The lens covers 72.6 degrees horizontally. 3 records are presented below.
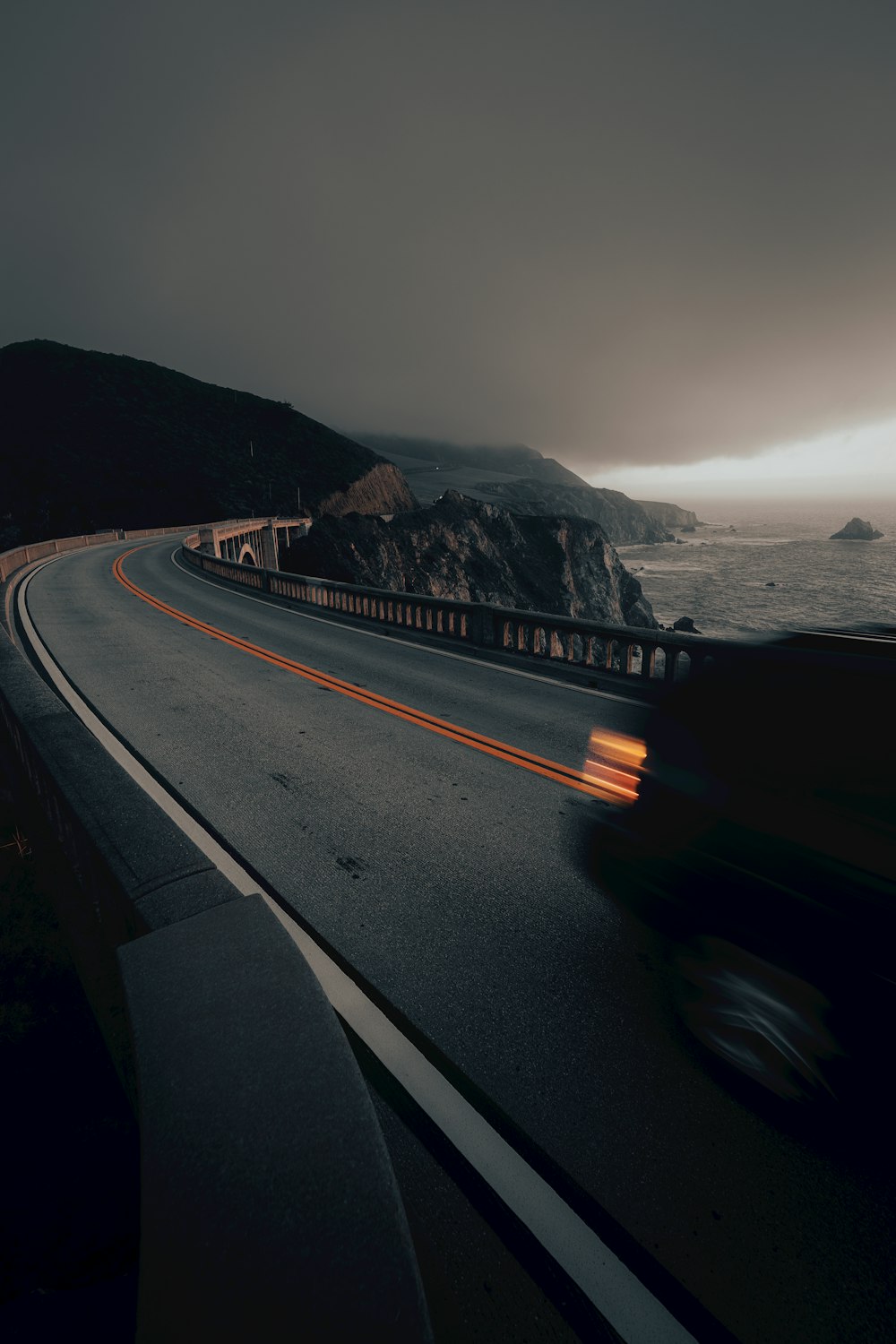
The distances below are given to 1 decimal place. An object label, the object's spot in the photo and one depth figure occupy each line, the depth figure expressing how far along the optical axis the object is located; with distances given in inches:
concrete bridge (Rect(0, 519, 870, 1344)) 55.6
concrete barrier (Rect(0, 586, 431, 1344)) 49.0
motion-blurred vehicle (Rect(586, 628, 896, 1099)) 102.4
